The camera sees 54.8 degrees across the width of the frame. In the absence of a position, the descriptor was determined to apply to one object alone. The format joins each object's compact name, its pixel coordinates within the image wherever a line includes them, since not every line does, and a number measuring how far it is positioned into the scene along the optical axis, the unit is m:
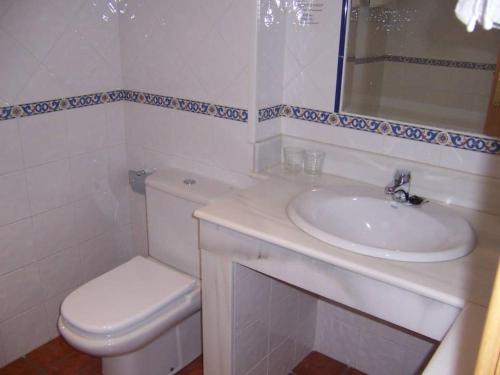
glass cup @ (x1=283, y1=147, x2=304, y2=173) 1.78
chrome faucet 1.44
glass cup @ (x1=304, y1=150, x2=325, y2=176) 1.73
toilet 1.59
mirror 1.46
